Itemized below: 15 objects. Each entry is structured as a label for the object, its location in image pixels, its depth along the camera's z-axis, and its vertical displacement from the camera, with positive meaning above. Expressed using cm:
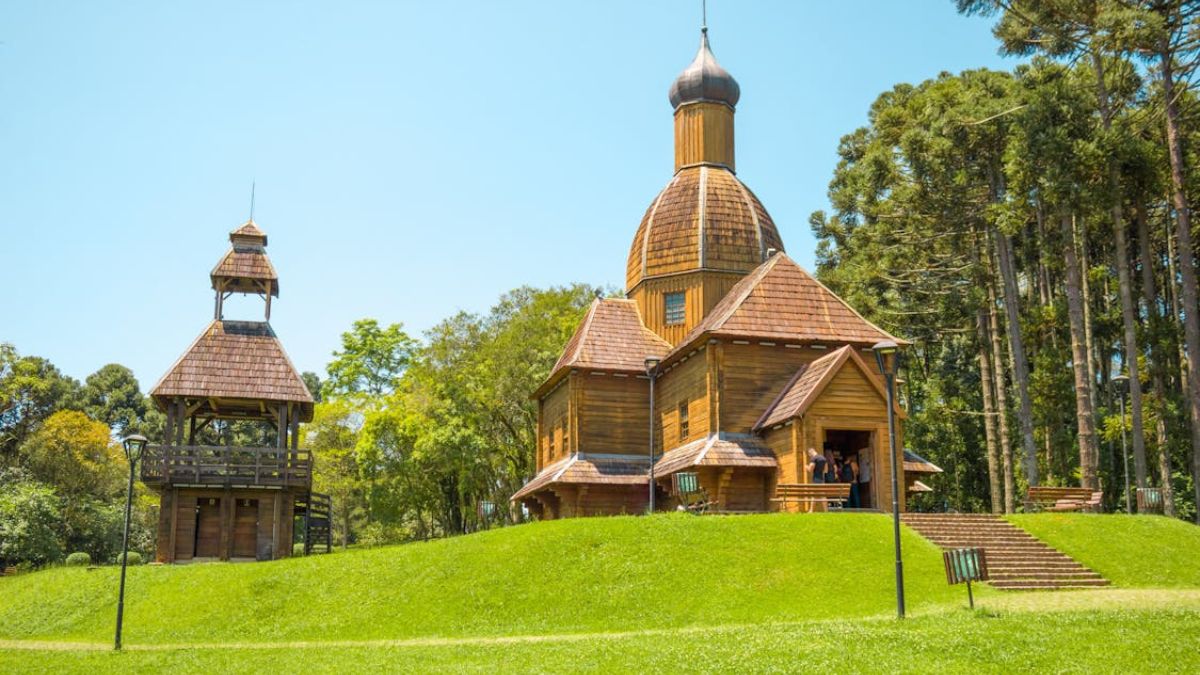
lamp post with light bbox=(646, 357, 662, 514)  3508 +399
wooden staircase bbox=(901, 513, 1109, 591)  2297 -152
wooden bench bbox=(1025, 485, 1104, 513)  2938 -36
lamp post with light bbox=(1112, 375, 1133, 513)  3040 +300
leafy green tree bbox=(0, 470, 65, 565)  4969 -204
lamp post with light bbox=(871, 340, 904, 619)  1841 +169
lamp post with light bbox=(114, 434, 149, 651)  2164 +69
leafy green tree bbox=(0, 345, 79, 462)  5831 +576
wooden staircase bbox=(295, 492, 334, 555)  3866 -147
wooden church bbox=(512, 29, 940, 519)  3020 +381
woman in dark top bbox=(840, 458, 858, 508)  3117 +28
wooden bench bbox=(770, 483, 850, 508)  2750 -17
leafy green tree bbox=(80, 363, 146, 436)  8075 +674
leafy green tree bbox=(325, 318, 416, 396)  6338 +765
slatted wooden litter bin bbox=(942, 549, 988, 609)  1870 -143
